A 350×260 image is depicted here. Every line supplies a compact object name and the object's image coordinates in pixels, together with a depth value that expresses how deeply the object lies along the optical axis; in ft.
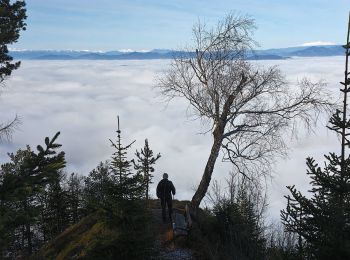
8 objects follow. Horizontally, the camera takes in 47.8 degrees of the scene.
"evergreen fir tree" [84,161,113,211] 37.60
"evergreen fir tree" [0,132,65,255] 18.97
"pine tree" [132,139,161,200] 123.21
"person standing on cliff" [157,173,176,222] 57.31
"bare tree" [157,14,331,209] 59.77
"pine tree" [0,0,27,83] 58.85
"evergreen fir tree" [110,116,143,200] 37.47
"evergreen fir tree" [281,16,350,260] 26.27
